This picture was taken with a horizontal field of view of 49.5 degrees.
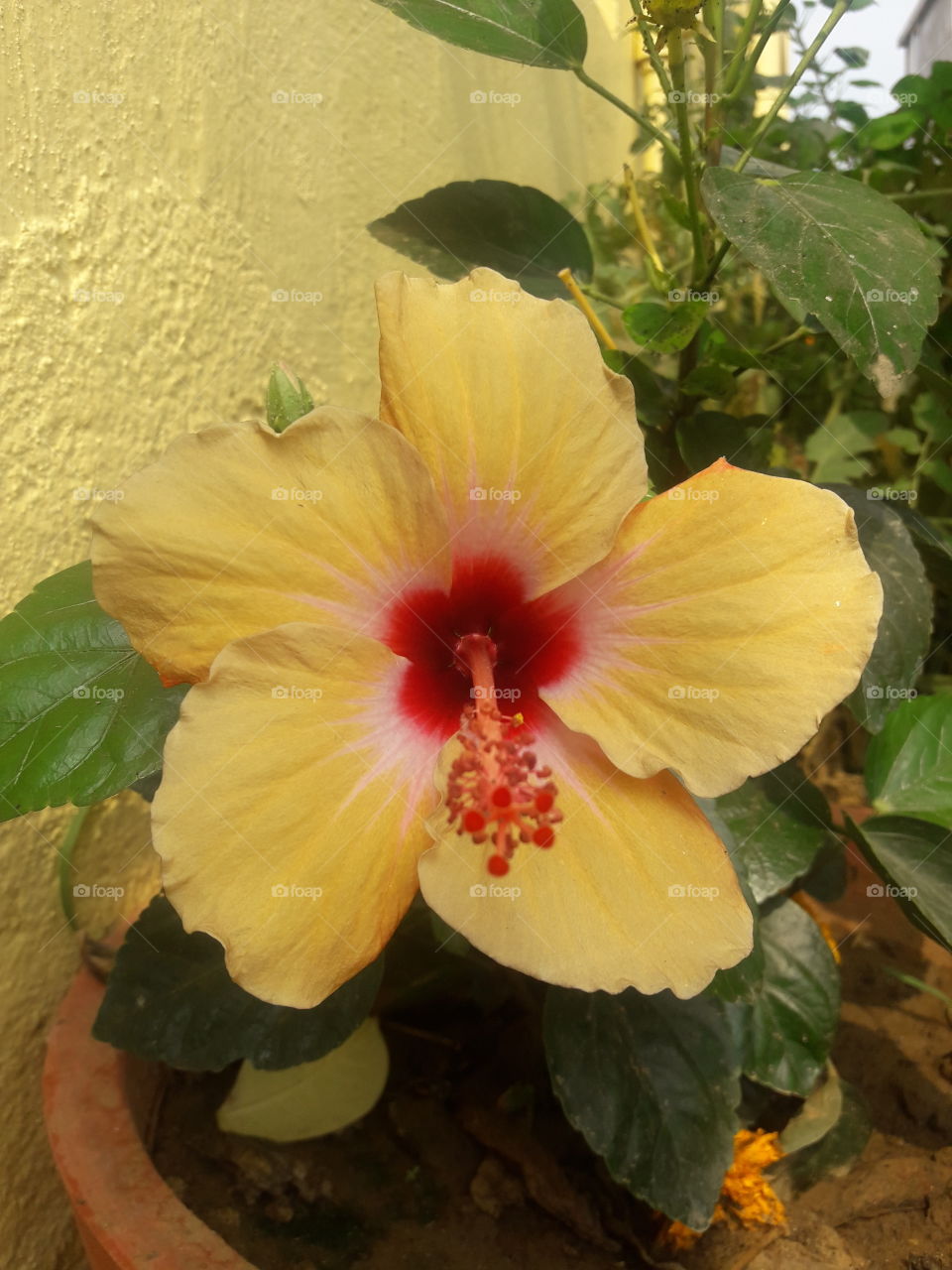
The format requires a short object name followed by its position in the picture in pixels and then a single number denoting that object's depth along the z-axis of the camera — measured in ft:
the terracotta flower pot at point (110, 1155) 0.72
